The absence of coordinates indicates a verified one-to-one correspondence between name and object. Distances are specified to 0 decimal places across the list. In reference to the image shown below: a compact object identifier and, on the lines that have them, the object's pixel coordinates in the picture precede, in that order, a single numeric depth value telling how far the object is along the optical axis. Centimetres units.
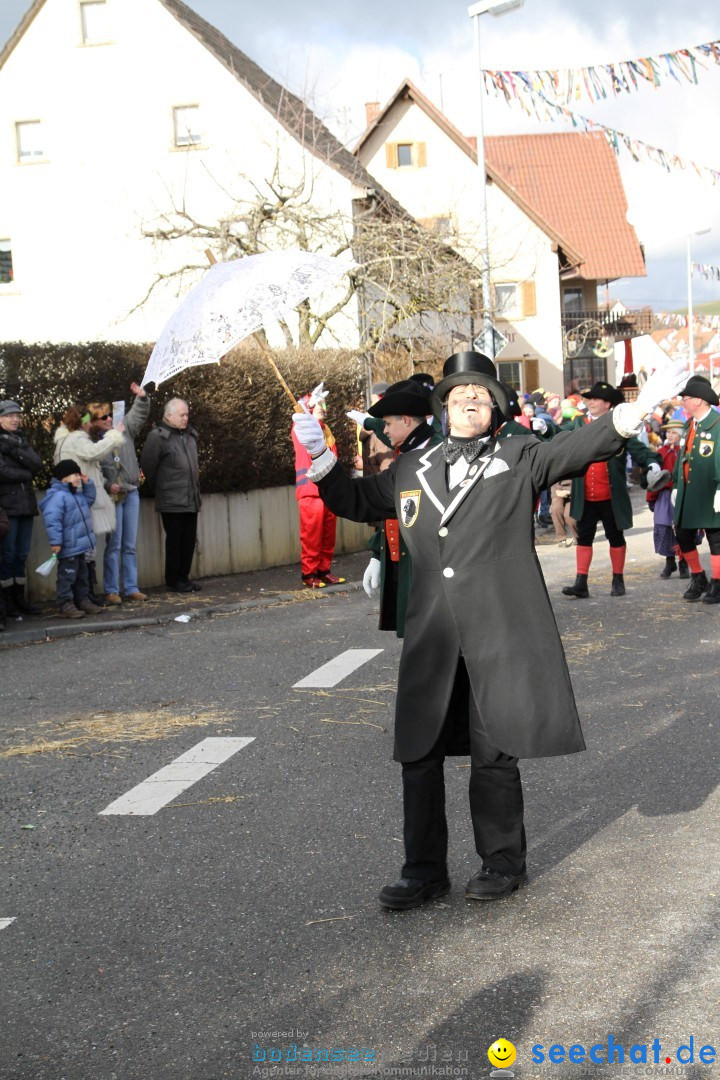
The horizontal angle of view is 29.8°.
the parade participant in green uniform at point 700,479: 1140
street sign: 2289
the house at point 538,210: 4591
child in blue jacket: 1172
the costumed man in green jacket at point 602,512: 1209
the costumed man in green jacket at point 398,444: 548
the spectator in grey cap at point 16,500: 1170
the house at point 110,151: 3147
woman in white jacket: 1227
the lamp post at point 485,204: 2205
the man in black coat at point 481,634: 453
